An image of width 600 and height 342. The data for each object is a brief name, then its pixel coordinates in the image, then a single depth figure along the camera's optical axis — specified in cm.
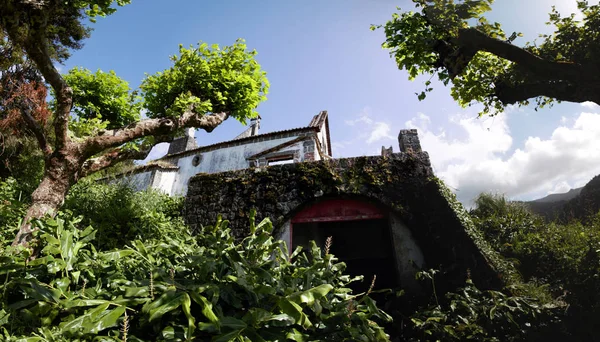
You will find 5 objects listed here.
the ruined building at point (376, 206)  574
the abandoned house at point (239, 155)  1357
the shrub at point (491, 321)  365
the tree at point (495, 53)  516
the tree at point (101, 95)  420
